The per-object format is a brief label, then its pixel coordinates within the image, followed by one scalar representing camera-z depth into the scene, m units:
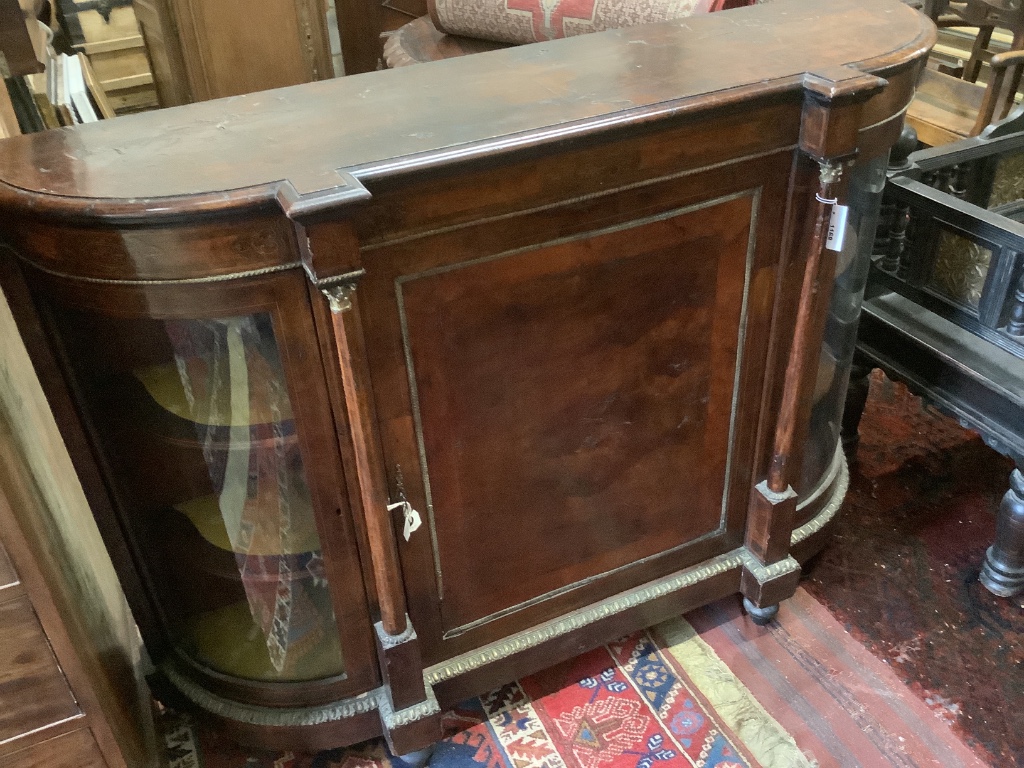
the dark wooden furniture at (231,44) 2.44
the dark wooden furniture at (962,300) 1.39
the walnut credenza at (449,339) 0.90
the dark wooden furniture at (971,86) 2.29
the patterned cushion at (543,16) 1.53
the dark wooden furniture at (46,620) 0.92
